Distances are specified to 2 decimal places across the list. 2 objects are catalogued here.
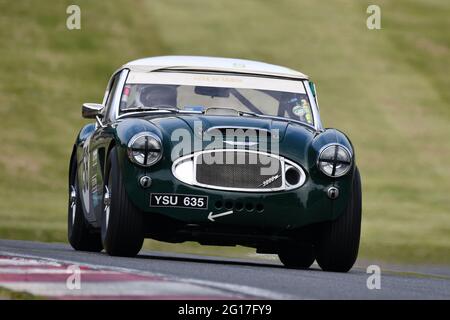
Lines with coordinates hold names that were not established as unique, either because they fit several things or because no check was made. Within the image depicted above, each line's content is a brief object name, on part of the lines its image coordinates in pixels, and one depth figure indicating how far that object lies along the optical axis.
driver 21.58
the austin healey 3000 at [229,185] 18.81
